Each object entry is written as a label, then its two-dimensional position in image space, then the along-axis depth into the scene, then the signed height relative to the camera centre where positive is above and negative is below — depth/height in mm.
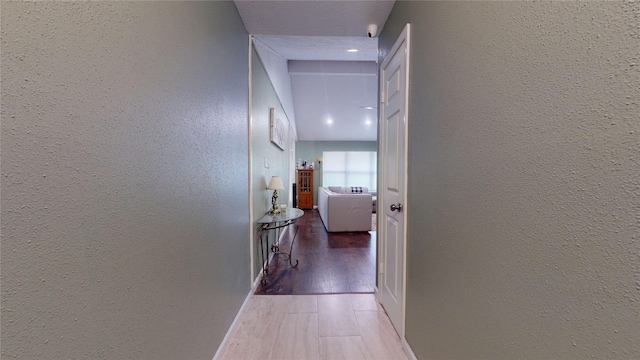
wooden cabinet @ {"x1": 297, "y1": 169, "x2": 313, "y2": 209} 7750 -461
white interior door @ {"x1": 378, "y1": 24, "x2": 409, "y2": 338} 1569 -37
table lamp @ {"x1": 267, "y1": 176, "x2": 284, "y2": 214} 2809 -154
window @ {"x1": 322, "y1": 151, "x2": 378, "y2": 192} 8664 +177
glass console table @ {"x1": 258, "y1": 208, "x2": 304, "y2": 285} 2494 -638
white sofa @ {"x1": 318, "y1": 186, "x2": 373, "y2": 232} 4695 -780
